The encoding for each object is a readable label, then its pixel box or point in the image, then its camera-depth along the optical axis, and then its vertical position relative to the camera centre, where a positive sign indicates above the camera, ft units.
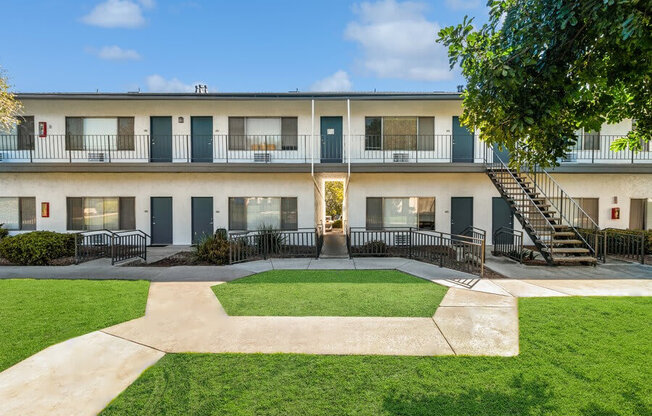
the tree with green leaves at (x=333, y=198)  97.76 +0.71
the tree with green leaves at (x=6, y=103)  41.96 +12.52
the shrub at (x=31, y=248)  36.76 -5.40
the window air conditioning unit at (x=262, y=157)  50.19 +6.55
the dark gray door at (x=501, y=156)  49.55 +6.68
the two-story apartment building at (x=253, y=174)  50.01 +3.95
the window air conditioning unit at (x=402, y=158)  50.03 +6.39
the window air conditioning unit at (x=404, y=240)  47.85 -5.77
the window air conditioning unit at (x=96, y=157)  50.24 +6.53
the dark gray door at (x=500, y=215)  50.14 -2.19
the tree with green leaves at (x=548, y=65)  10.32 +4.97
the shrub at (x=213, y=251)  37.60 -5.80
